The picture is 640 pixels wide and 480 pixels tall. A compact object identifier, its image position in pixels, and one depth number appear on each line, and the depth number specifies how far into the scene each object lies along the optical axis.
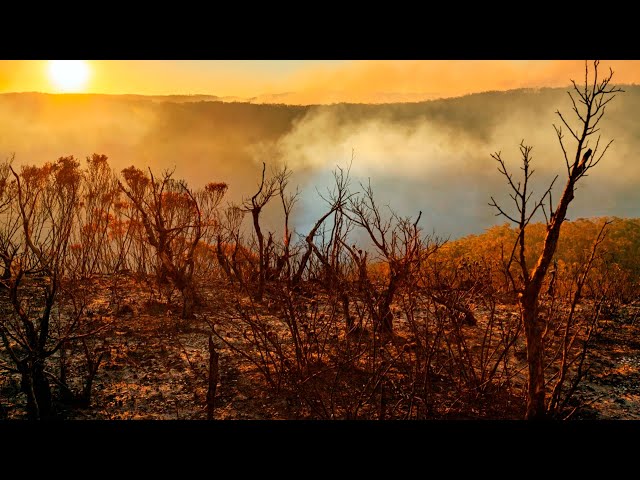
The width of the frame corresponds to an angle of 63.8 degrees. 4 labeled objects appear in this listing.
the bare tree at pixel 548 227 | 2.43
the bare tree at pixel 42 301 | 3.02
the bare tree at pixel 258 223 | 6.81
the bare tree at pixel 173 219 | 6.36
